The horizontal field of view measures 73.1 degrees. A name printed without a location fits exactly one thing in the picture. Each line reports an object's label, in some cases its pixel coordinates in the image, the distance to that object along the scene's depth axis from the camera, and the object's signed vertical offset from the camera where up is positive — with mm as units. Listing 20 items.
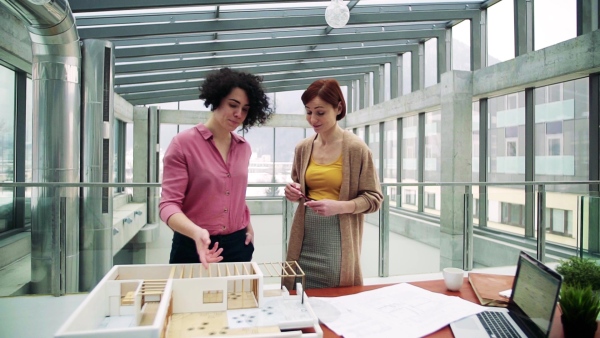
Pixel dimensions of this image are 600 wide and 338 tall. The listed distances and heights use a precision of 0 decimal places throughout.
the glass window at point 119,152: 10764 +429
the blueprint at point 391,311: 1251 -493
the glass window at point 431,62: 8750 +2350
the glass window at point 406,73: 9859 +2358
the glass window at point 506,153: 4984 +261
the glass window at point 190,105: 12039 +1888
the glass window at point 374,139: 11391 +844
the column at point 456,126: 6953 +738
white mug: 1659 -454
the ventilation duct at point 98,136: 4395 +393
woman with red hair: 1734 -131
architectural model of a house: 1041 -390
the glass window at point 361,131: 12317 +1155
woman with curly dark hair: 1553 -13
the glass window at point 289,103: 12570 +2029
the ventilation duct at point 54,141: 3525 +273
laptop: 1163 -451
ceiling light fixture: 3510 +1359
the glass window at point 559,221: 4293 -564
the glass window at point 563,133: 5281 +498
